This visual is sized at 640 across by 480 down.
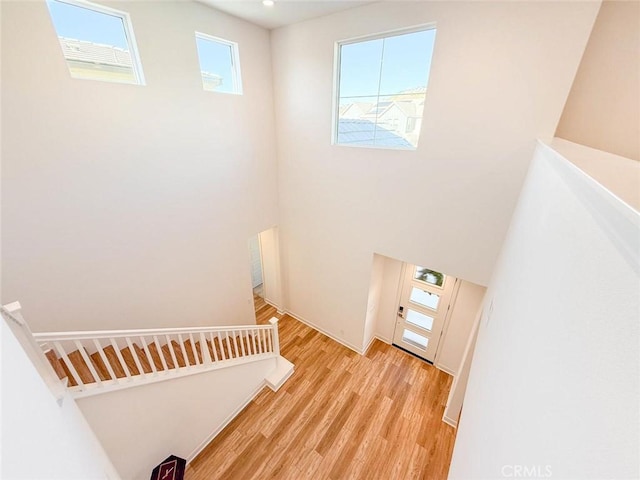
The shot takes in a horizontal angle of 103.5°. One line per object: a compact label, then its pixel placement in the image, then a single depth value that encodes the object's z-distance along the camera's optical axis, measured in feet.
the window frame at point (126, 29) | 7.67
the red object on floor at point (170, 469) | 8.90
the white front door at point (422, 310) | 14.49
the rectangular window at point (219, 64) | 10.93
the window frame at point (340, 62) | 9.42
